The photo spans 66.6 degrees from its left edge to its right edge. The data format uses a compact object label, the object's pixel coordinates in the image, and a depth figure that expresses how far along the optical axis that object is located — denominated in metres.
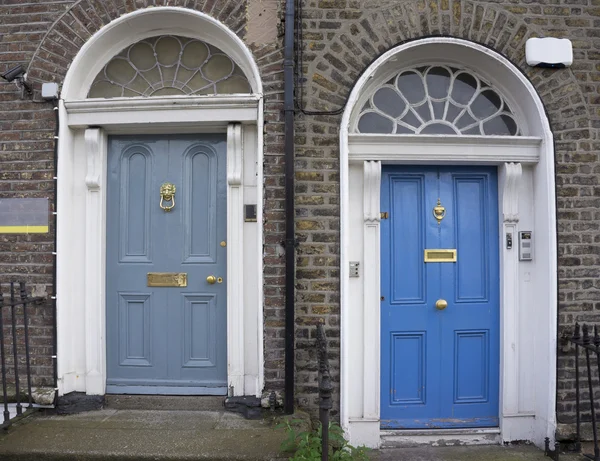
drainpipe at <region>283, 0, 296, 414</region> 3.48
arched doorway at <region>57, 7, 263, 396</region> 3.70
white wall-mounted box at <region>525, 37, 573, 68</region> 3.68
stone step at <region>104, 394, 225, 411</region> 3.72
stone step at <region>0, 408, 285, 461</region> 3.03
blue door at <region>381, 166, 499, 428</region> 3.89
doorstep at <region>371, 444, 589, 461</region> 3.58
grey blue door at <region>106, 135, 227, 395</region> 3.81
